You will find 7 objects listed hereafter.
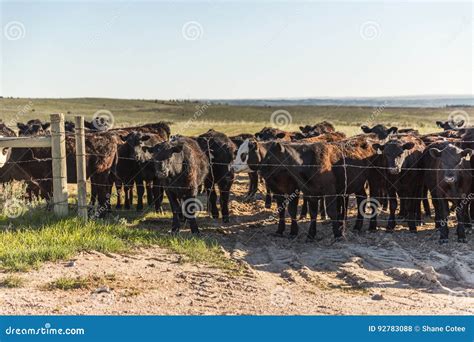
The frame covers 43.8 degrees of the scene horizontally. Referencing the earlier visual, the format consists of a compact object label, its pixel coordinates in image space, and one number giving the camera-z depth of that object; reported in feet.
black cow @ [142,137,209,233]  35.86
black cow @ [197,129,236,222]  42.19
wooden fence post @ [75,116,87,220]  35.73
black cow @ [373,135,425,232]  37.22
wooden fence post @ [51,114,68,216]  35.73
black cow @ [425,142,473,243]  34.99
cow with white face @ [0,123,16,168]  38.83
